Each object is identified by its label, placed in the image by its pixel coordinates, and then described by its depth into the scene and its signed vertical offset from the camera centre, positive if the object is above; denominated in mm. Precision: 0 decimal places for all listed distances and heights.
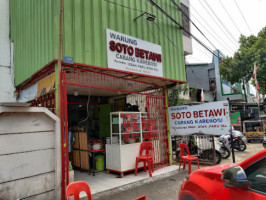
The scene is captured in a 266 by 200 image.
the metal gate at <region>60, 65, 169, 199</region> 5980 +815
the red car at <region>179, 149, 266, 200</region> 1983 -752
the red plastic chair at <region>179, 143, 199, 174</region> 6213 -1279
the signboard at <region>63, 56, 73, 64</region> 4406 +1401
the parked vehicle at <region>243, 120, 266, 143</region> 13259 -1082
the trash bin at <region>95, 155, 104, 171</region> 6828 -1438
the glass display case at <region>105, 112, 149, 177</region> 6148 -667
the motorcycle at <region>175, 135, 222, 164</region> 7554 -1308
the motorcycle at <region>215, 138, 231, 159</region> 8411 -1401
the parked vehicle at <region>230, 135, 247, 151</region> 10297 -1503
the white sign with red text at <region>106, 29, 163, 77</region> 5395 +1937
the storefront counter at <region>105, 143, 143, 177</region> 6082 -1177
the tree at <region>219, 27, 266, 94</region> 15570 +4410
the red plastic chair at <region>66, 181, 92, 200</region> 2861 -999
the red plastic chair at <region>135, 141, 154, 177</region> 6160 -1177
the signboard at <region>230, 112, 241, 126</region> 13909 -273
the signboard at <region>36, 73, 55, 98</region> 4625 +940
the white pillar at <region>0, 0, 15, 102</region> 7066 +2452
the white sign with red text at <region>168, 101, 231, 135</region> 5809 -68
